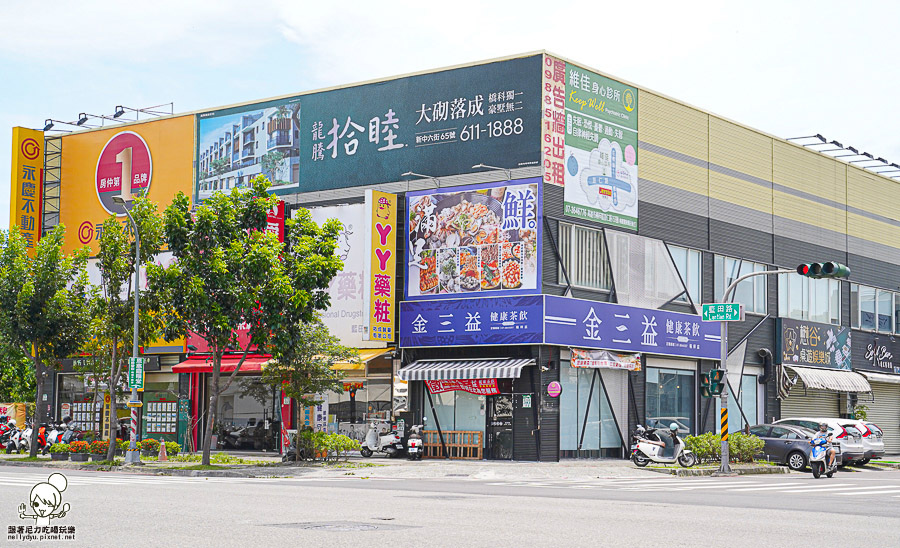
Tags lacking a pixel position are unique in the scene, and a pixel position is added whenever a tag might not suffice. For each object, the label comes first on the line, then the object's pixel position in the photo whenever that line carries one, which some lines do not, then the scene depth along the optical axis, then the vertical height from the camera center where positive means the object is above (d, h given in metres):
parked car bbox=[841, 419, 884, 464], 37.19 -2.59
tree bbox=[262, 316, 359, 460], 33.72 -0.30
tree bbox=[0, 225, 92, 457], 37.47 +1.83
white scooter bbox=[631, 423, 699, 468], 33.47 -2.88
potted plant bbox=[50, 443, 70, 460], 36.28 -3.32
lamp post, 33.19 -1.53
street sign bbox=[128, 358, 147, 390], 33.62 -0.56
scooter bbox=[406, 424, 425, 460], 36.55 -2.99
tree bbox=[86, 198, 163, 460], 34.81 +2.53
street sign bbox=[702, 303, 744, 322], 32.00 +1.60
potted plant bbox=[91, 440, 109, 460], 35.44 -3.16
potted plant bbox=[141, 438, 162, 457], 36.47 -3.18
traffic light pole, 31.56 -1.62
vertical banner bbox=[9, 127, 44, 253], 49.34 +8.06
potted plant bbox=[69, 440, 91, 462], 35.75 -3.27
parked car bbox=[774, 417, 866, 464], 36.62 -2.55
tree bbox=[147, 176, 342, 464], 32.19 +2.52
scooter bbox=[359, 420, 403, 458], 37.55 -2.92
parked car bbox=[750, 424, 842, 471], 35.75 -2.71
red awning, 40.50 -0.29
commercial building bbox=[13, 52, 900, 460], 36.81 +4.63
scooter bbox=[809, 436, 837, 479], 31.20 -2.70
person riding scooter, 31.55 -2.07
